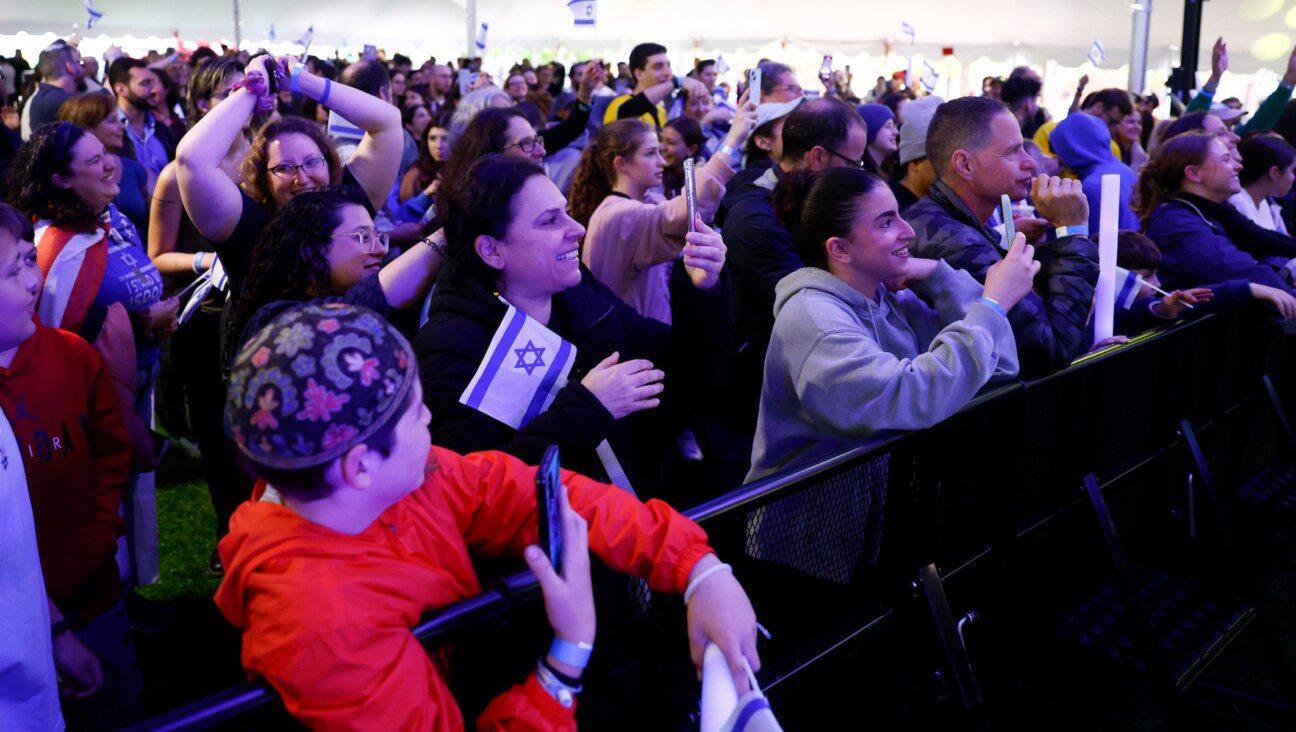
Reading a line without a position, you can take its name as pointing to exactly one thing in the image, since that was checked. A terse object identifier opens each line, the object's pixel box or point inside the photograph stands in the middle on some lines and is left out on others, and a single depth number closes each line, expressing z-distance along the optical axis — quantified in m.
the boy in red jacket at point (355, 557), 1.30
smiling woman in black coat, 2.20
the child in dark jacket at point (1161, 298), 3.55
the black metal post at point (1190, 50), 10.88
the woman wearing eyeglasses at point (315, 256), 2.49
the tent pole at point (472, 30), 21.08
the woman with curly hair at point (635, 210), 3.76
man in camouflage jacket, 2.80
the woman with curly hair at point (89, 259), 3.10
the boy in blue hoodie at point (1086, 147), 5.80
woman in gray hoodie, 2.31
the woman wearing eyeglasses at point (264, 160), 3.04
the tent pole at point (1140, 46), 18.41
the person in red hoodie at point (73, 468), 2.23
